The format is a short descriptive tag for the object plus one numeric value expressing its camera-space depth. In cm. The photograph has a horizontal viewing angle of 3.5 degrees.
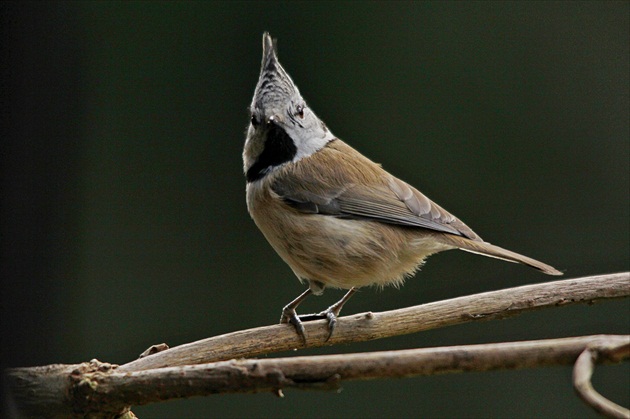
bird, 300
